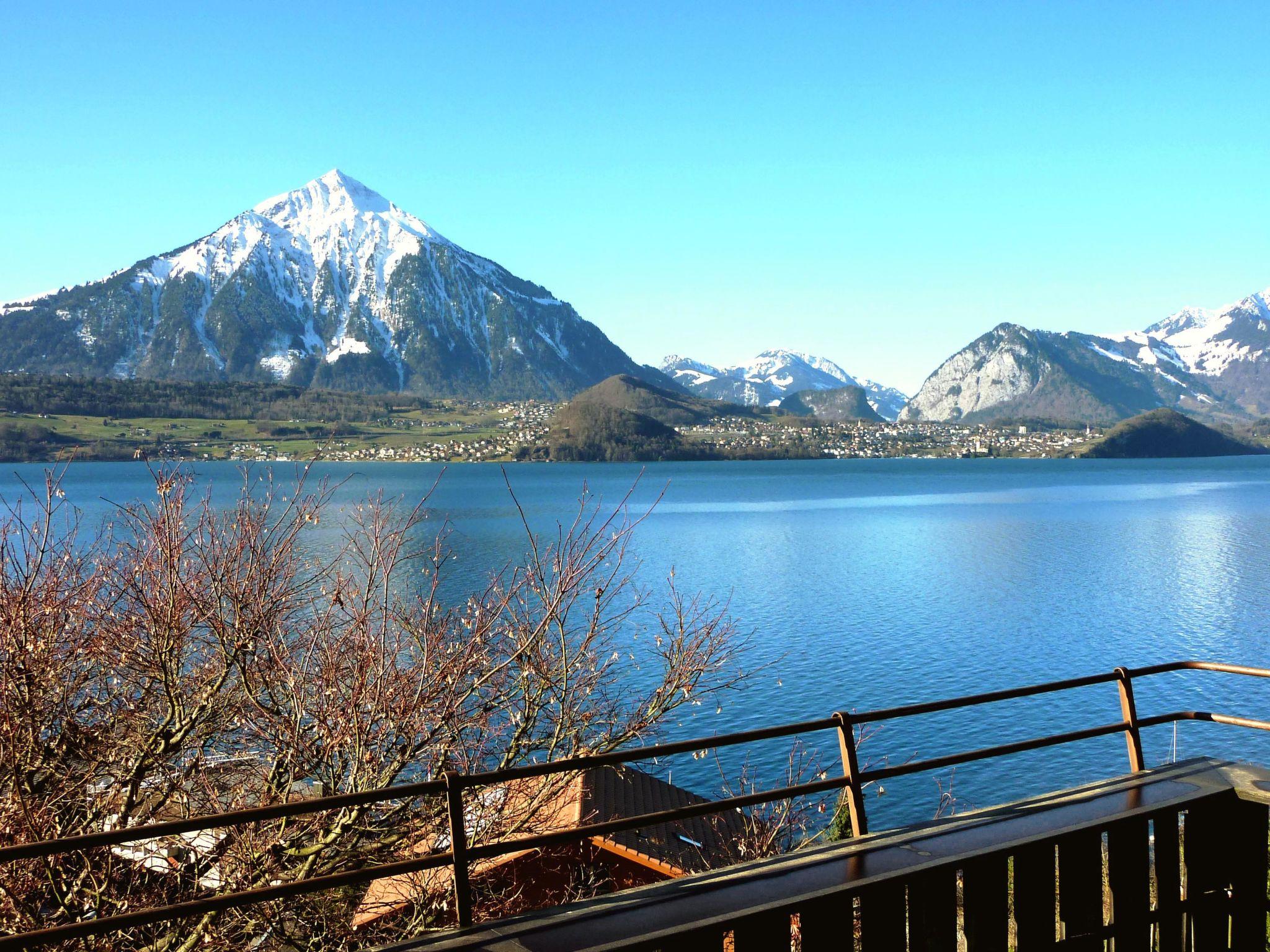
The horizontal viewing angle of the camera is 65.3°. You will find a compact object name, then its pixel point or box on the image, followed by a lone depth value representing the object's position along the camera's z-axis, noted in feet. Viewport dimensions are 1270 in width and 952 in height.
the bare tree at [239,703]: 27.48
